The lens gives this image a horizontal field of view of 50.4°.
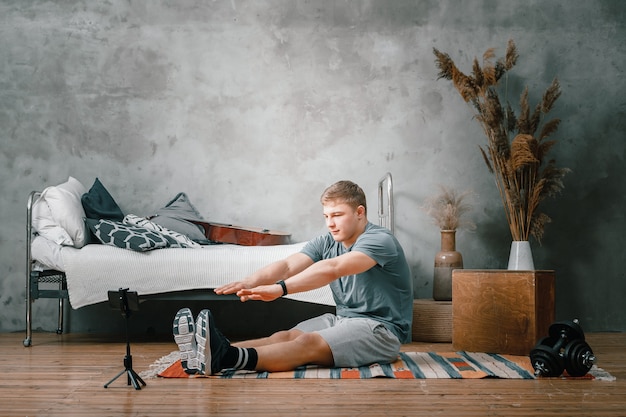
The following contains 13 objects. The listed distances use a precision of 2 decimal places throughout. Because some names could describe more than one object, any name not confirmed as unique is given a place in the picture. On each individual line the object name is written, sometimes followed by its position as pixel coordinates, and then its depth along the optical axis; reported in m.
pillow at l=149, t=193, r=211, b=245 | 4.02
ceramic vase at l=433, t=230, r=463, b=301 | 3.96
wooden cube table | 3.14
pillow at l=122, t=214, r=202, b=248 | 3.74
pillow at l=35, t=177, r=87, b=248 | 3.62
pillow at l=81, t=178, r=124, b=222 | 3.84
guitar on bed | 4.09
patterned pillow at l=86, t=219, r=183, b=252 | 3.55
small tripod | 2.34
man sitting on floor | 2.48
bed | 3.52
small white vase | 3.83
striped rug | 2.56
